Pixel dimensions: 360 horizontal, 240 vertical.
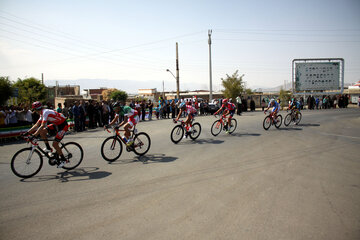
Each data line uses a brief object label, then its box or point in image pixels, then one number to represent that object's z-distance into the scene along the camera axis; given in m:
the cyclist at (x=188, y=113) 10.92
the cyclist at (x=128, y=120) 7.99
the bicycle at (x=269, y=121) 14.21
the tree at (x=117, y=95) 93.64
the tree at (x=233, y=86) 46.12
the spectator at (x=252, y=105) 32.01
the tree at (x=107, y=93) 100.47
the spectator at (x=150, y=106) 22.24
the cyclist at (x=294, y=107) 15.88
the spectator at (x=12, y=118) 12.90
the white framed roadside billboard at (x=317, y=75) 40.19
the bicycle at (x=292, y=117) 15.99
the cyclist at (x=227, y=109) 12.41
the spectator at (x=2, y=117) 12.33
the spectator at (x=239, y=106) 24.85
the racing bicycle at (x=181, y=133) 10.56
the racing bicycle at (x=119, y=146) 7.63
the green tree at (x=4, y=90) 35.78
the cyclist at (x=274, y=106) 14.00
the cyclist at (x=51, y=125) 6.45
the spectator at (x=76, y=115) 15.04
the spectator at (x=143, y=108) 22.02
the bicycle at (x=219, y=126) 12.42
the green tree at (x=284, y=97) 41.78
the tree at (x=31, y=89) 55.78
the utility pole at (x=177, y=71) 30.44
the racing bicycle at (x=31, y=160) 6.21
